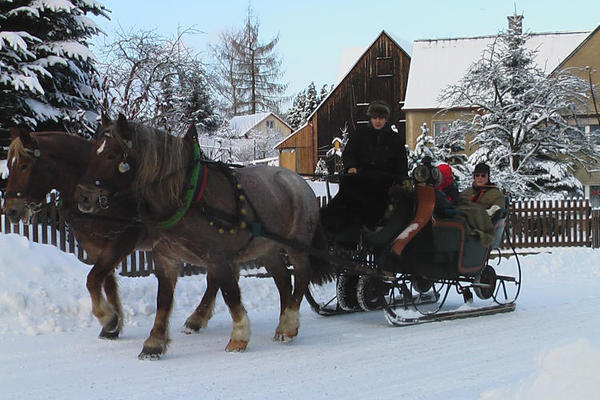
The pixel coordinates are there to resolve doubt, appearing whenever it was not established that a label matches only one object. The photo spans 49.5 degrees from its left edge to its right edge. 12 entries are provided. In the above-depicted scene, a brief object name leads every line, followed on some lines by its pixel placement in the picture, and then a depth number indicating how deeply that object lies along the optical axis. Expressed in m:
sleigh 7.13
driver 7.19
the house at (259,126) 51.65
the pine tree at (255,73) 42.12
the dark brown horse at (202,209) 5.32
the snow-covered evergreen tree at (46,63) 12.02
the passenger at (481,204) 7.69
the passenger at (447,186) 8.13
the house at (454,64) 28.30
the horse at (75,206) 5.64
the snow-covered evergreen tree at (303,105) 61.56
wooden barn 33.50
